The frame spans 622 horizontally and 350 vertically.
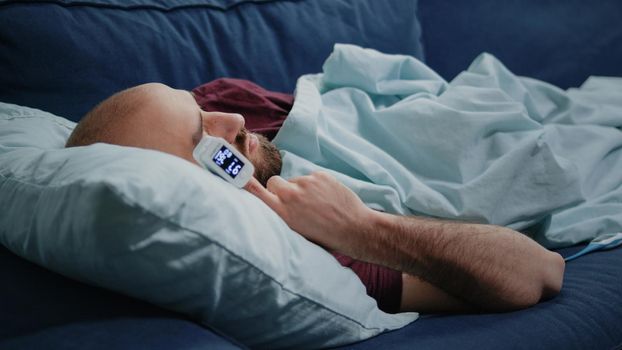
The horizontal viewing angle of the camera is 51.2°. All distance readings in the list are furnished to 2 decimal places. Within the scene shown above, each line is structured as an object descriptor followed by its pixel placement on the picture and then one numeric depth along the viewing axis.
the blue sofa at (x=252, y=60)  0.62
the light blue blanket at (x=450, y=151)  1.14
